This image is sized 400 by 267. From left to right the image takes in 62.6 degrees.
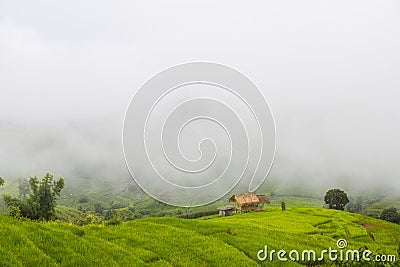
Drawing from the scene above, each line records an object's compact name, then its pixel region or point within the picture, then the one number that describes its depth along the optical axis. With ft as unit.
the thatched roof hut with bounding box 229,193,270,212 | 244.42
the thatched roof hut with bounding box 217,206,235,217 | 238.27
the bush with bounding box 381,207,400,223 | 247.91
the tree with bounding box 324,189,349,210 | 265.95
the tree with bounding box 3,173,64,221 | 152.66
